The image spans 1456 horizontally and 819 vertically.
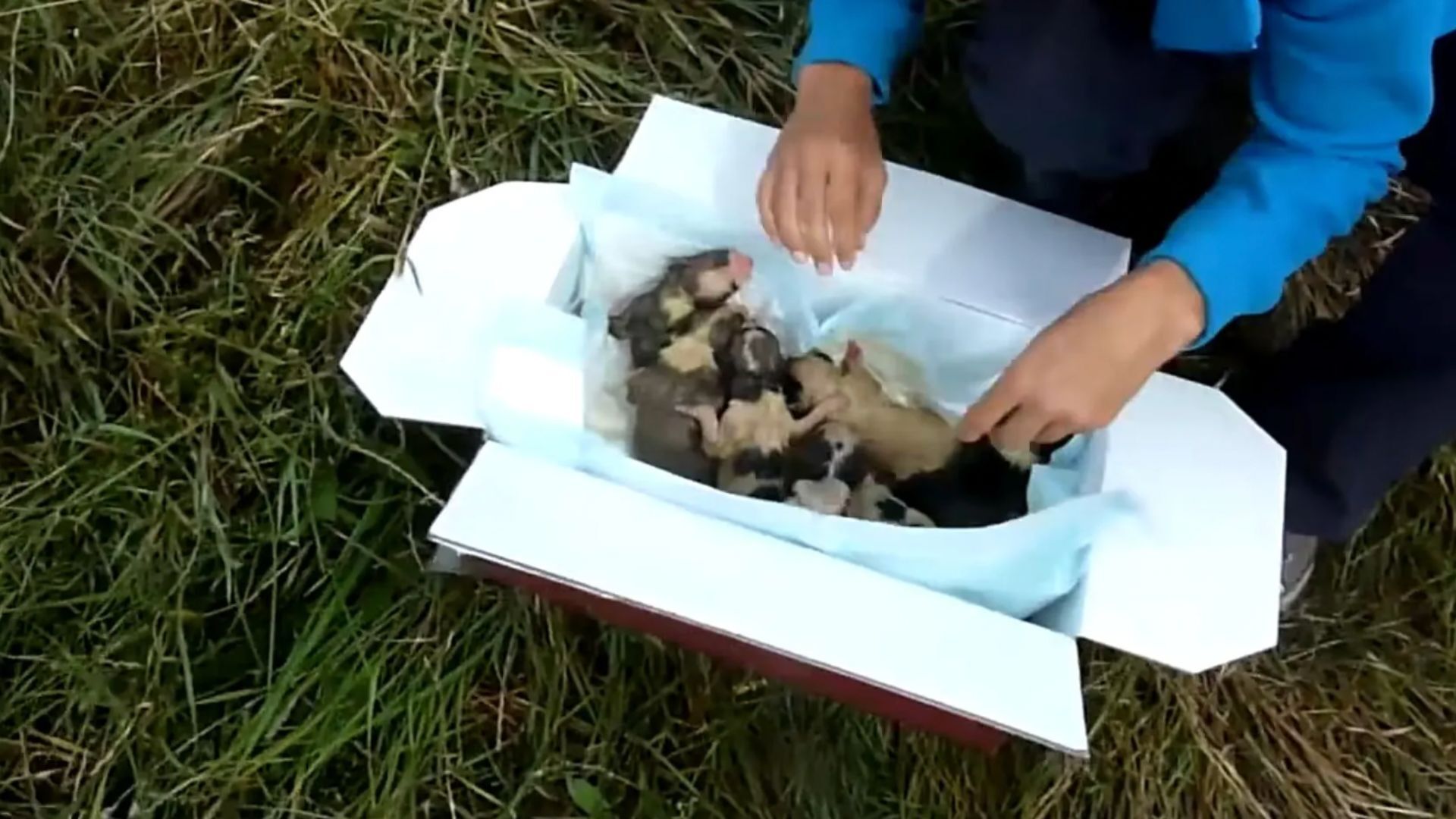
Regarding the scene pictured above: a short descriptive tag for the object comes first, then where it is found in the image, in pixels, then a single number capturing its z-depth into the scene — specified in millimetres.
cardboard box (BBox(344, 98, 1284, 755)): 650
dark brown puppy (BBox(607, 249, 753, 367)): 814
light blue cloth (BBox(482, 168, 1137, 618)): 698
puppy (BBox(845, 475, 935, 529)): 795
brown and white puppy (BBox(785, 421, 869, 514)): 799
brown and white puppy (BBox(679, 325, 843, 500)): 799
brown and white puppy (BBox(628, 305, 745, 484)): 797
